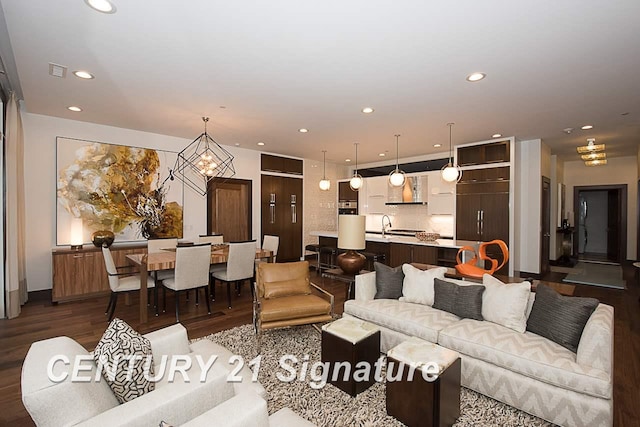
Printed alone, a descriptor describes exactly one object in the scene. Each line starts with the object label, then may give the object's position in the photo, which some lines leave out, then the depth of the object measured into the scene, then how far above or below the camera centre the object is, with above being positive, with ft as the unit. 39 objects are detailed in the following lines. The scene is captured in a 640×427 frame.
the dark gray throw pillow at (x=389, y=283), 11.32 -2.47
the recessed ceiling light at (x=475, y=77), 10.82 +4.80
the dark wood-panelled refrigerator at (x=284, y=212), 25.34 +0.18
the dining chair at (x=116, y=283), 12.83 -2.94
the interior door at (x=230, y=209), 22.35 +0.39
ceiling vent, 10.39 +4.83
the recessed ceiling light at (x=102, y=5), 7.15 +4.78
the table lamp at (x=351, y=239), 12.10 -0.94
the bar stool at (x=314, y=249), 22.81 -2.57
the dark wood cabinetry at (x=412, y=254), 17.76 -2.29
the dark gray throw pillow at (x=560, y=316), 7.32 -2.46
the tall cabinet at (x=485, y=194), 20.04 +1.35
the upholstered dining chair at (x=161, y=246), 14.80 -1.73
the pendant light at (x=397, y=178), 19.70 +2.30
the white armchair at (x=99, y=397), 3.82 -2.52
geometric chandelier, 20.62 +3.47
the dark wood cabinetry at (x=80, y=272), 15.34 -2.93
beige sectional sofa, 6.38 -3.32
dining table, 12.85 -2.06
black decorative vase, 16.38 -1.27
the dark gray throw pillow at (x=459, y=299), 9.30 -2.58
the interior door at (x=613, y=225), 29.99 -0.99
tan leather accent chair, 10.14 -2.99
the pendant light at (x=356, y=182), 23.20 +2.37
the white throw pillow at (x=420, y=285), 10.64 -2.41
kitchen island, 17.49 -2.09
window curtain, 13.26 +0.19
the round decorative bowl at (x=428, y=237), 18.22 -1.29
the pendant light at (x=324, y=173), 24.69 +3.91
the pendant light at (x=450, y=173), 17.46 +2.30
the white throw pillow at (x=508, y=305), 8.44 -2.48
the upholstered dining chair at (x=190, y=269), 13.07 -2.35
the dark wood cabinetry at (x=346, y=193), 30.45 +2.06
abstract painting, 16.62 +1.32
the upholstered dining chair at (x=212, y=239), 18.85 -1.50
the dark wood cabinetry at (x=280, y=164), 25.16 +4.15
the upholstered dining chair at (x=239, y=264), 14.94 -2.41
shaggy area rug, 6.91 -4.47
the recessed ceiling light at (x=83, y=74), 10.85 +4.85
